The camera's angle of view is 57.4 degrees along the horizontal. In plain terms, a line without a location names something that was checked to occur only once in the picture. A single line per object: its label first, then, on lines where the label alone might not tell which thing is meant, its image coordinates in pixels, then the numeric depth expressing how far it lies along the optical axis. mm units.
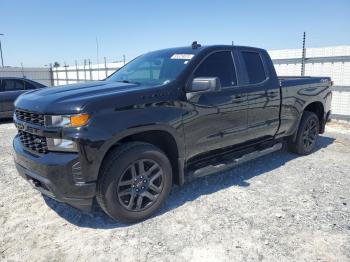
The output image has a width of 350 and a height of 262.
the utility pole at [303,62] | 10373
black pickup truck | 3086
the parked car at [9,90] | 10332
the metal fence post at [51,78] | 27292
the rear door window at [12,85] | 10531
